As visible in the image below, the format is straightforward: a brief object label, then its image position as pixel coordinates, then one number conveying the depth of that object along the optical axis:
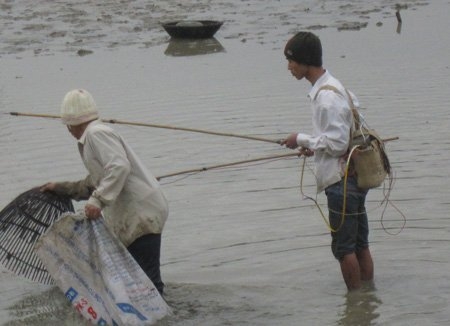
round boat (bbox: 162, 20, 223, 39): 41.25
